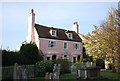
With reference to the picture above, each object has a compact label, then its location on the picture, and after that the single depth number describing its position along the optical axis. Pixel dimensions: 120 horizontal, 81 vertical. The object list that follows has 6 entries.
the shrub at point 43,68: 8.80
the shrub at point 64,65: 9.71
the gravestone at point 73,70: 9.51
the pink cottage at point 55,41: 13.80
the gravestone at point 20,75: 5.05
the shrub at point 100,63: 14.06
